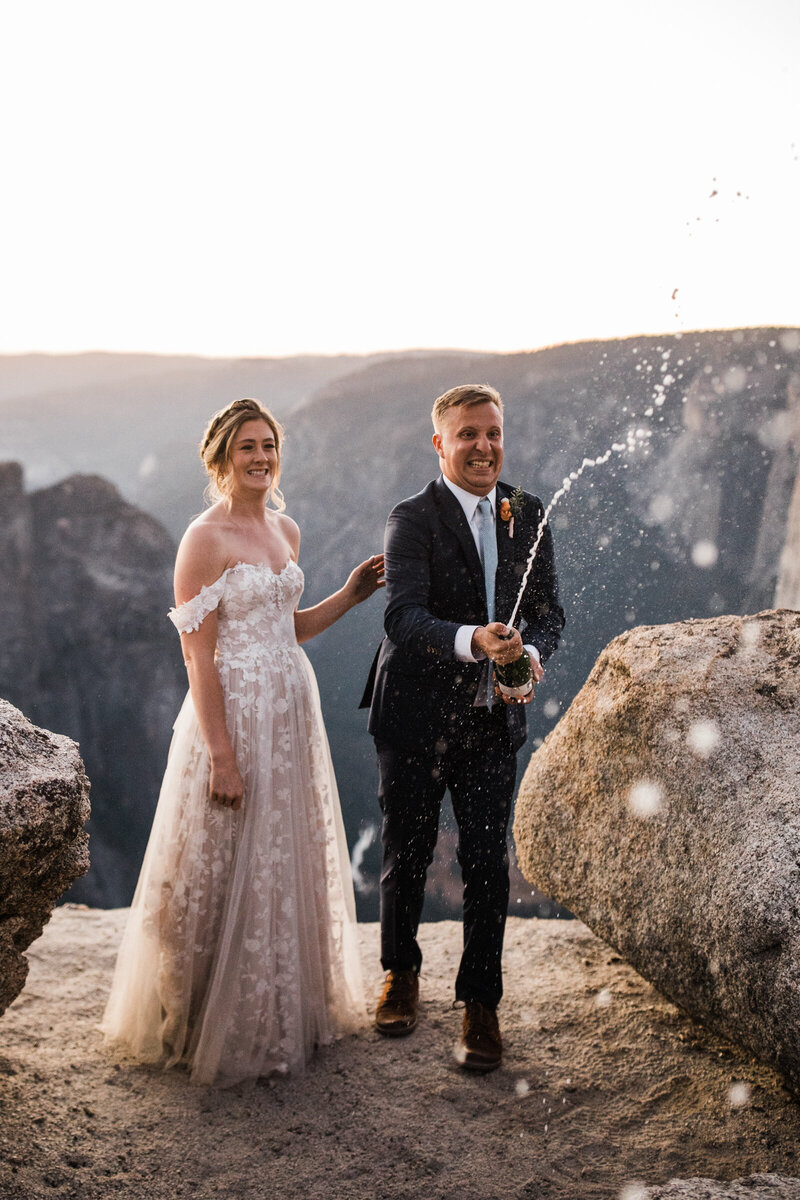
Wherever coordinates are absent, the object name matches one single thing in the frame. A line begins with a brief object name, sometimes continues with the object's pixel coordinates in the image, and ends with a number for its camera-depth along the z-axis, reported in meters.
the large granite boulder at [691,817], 2.12
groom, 2.58
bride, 2.50
